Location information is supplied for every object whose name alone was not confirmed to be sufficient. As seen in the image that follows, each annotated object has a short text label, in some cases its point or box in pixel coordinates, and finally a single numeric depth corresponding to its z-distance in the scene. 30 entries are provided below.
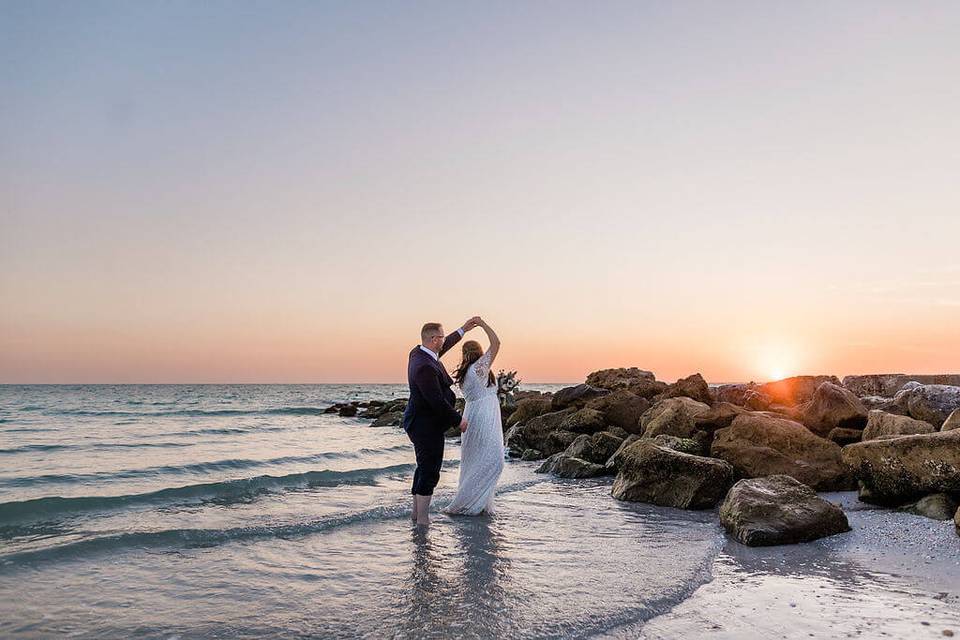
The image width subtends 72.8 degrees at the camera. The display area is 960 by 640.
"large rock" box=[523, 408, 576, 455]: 17.46
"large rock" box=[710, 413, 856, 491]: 9.78
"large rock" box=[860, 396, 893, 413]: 14.39
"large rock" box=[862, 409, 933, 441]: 9.53
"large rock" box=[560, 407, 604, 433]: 16.23
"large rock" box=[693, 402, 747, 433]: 12.54
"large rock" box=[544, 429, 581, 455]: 16.33
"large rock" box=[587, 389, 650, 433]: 16.67
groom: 8.16
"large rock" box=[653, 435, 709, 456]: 11.41
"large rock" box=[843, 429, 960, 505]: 7.61
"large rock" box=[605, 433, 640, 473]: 12.77
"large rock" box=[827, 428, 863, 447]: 11.41
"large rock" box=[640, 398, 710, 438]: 12.55
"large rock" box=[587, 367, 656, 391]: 22.80
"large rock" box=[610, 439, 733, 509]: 9.38
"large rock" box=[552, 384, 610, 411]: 19.30
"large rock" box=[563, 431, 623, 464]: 13.77
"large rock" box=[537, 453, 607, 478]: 13.01
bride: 8.99
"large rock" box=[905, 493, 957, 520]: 7.51
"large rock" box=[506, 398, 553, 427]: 20.06
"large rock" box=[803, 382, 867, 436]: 12.30
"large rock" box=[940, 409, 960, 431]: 8.65
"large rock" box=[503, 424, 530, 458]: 17.58
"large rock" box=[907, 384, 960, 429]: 11.46
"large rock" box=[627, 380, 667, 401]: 19.75
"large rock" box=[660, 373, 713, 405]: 16.80
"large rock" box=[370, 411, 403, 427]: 31.80
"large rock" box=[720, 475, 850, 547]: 7.05
